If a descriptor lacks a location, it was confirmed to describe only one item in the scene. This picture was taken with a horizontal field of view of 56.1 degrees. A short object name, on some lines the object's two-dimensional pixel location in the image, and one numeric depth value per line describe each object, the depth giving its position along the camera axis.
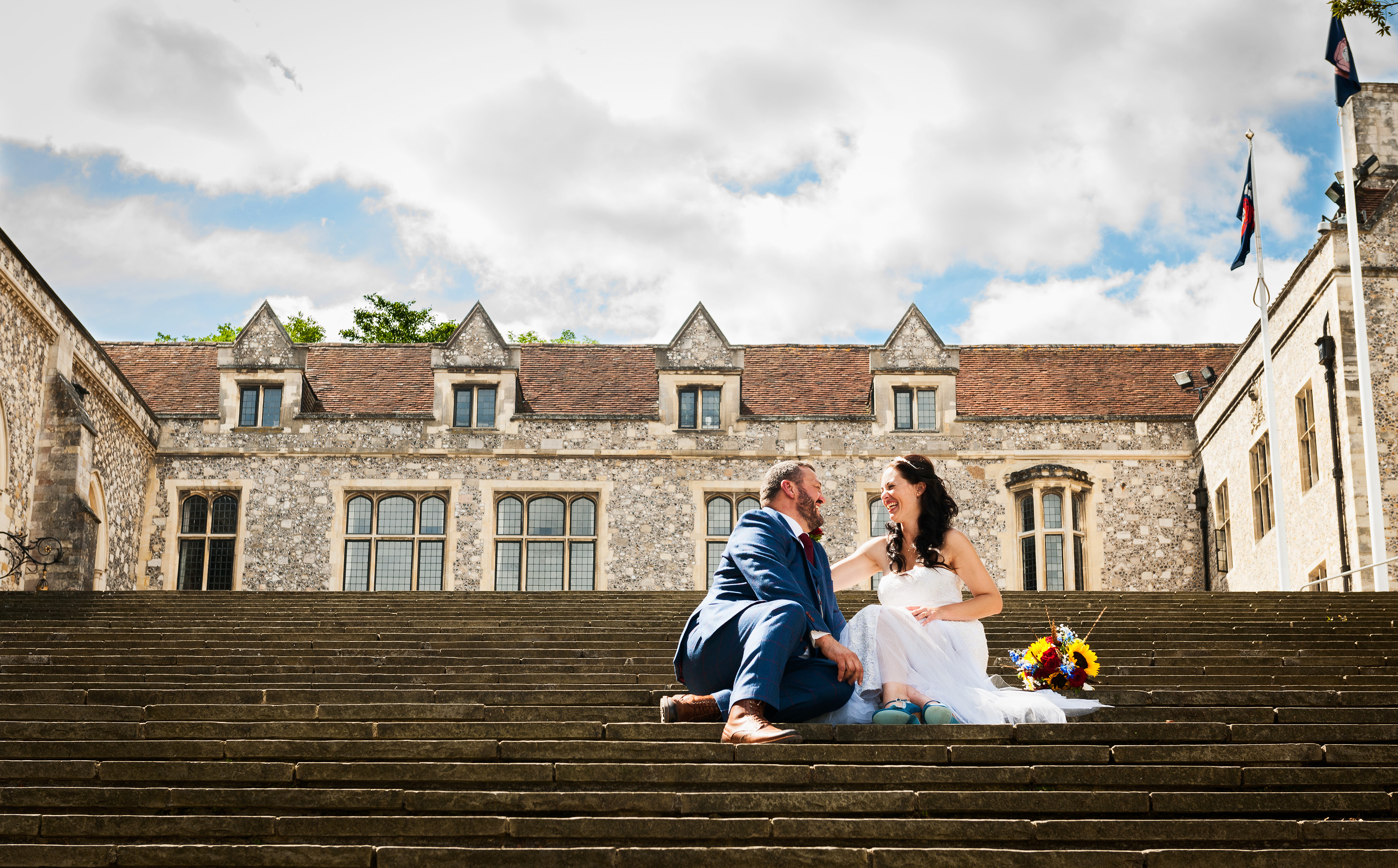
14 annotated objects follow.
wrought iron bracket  15.06
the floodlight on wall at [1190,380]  20.70
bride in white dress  5.57
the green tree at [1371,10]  11.43
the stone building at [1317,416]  15.09
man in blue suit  5.14
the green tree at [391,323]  32.06
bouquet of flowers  6.49
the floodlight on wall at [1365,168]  17.00
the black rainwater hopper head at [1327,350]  15.32
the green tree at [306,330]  31.33
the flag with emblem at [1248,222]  17.48
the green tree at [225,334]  31.72
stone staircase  4.33
